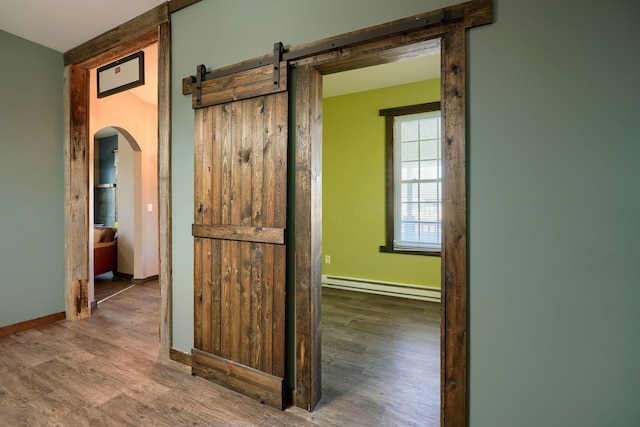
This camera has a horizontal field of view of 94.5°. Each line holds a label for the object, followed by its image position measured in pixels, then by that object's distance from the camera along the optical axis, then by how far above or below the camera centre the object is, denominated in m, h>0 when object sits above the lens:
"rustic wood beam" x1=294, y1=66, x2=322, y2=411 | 1.79 -0.15
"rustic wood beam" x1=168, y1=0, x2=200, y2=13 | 2.23 +1.58
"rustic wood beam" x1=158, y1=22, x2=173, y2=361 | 2.32 +0.11
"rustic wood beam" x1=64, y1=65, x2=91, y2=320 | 3.20 +0.22
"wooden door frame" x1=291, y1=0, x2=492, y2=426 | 1.42 +0.10
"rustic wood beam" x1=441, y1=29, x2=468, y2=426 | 1.42 -0.10
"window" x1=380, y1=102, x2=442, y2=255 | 4.00 +0.43
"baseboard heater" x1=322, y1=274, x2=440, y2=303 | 3.91 -1.10
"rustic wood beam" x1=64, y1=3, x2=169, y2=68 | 2.43 +1.60
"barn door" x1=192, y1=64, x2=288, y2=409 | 1.85 -0.15
